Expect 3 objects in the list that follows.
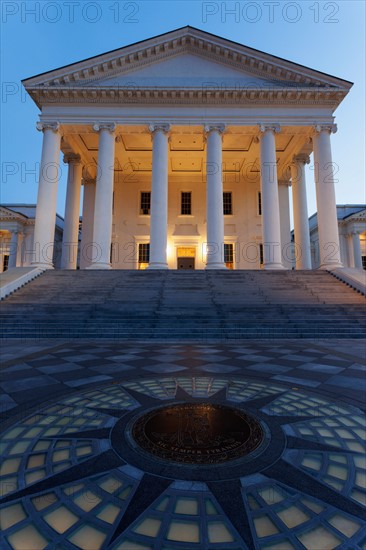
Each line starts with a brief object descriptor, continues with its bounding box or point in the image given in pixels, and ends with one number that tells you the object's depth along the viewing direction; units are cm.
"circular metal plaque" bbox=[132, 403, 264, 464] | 246
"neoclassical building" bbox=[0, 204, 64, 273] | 4366
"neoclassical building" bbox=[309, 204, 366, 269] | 4372
